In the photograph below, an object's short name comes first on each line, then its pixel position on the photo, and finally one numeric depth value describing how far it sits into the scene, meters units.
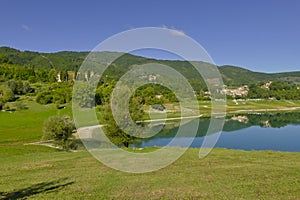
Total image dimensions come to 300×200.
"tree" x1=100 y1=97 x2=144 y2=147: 37.66
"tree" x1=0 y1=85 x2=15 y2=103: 120.34
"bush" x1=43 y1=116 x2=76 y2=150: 44.84
